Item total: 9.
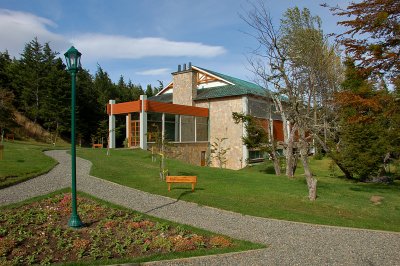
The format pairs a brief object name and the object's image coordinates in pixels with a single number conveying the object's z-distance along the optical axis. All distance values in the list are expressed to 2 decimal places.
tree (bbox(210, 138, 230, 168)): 29.36
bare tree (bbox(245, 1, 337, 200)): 12.17
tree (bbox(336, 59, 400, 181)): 18.47
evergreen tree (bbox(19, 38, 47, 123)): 40.72
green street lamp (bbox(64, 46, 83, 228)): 7.50
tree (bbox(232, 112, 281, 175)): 23.73
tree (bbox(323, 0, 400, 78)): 8.80
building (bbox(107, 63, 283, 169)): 26.36
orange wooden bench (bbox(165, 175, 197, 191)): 11.66
